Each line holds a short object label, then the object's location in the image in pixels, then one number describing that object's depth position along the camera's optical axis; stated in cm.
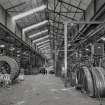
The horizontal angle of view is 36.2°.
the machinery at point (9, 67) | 880
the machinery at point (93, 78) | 500
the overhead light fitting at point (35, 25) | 1466
